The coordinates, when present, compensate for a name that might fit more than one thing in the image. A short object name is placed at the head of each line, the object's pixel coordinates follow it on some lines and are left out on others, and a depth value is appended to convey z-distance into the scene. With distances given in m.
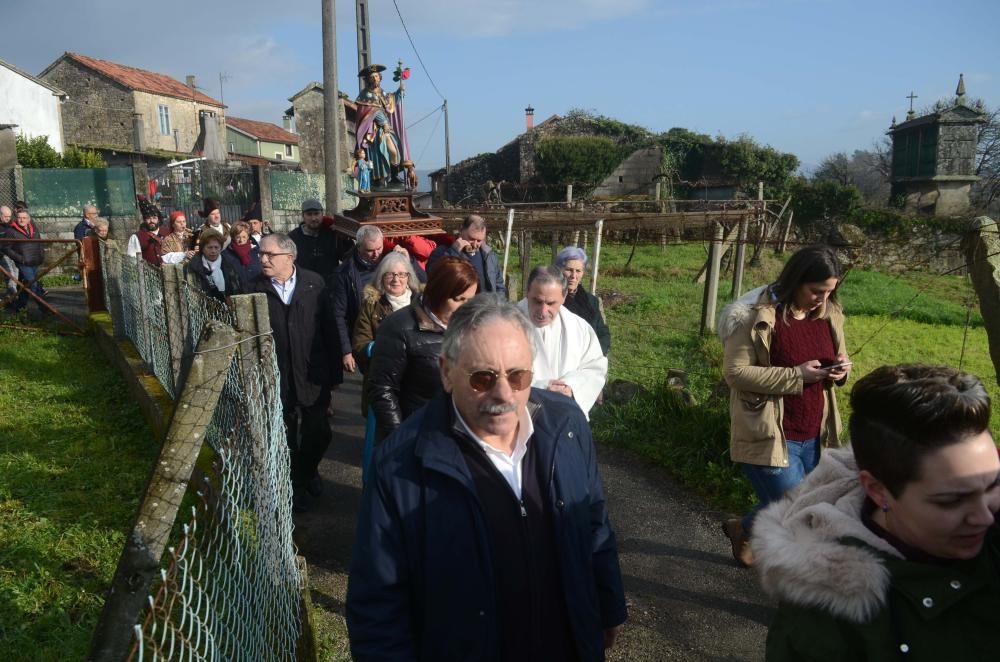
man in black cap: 7.50
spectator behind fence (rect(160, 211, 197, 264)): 8.80
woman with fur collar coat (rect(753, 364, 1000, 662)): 1.29
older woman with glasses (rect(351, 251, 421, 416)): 4.53
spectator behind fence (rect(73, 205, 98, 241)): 10.90
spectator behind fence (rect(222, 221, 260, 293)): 6.40
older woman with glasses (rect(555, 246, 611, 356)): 4.96
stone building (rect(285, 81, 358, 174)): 43.78
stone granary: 38.47
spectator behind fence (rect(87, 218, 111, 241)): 10.05
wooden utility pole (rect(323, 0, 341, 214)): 11.19
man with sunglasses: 1.92
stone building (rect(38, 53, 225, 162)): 41.31
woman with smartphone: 3.29
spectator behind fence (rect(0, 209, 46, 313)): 10.95
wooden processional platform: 7.87
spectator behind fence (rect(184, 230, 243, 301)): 6.62
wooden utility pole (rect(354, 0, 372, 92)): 13.49
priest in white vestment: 3.67
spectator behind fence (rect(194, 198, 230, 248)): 9.29
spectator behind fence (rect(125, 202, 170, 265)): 9.34
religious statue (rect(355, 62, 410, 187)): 8.28
